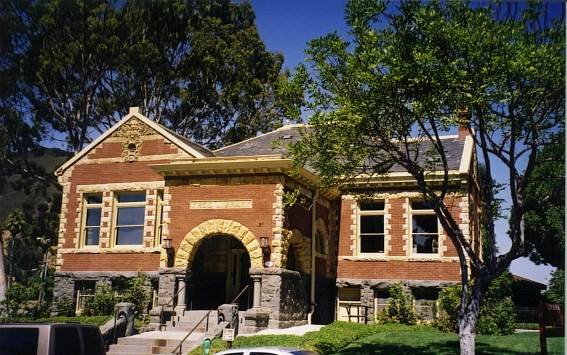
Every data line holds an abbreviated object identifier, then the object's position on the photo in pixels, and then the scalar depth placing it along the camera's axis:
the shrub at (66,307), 21.62
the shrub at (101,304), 20.62
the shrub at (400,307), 20.64
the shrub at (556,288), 20.11
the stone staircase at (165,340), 15.90
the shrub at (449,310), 19.55
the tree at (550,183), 12.79
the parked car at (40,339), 9.57
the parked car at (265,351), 10.26
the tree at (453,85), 11.96
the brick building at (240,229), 18.88
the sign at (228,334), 13.60
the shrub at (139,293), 20.55
